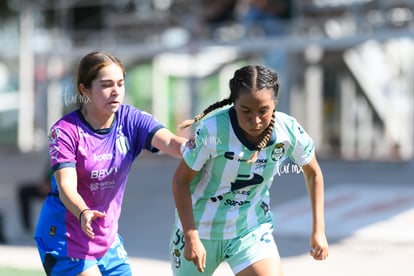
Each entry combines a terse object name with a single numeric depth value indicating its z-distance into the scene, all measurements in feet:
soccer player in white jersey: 30.12
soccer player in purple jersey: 31.01
